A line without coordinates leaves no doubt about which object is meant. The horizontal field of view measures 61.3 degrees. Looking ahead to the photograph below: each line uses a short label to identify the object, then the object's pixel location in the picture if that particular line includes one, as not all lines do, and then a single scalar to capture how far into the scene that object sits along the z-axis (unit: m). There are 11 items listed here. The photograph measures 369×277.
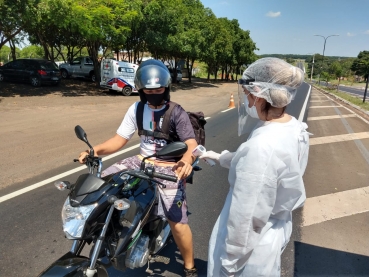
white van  18.75
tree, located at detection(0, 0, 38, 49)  12.80
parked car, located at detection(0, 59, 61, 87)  18.81
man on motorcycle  2.42
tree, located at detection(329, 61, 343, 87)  40.54
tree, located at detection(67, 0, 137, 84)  15.45
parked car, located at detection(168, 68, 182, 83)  34.03
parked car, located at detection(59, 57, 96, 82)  25.38
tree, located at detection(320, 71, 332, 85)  40.81
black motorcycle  1.80
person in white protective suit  1.52
